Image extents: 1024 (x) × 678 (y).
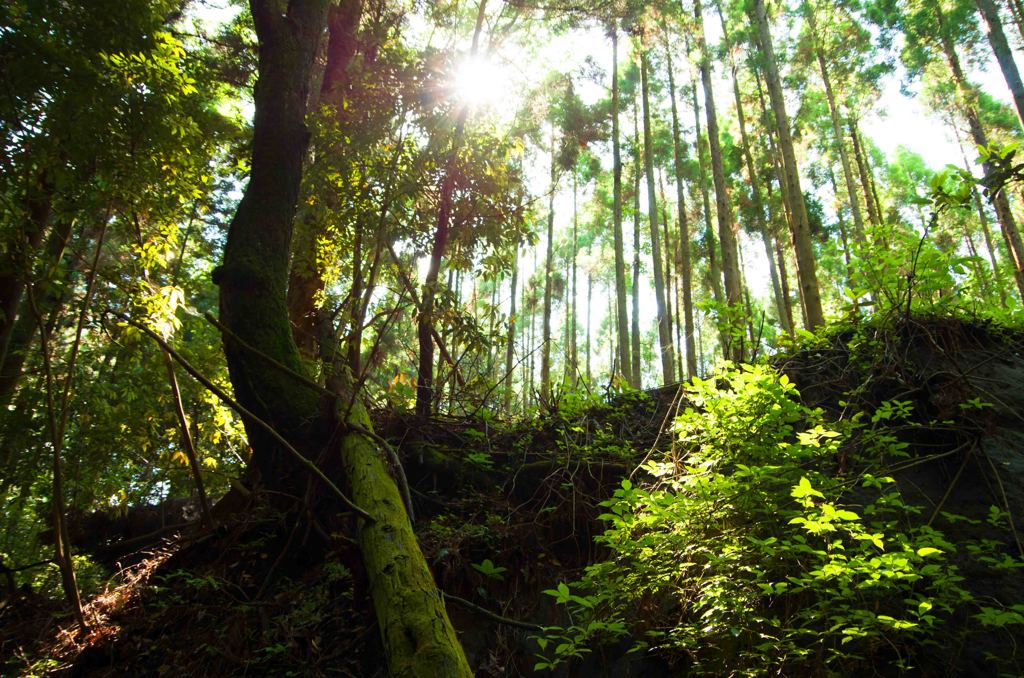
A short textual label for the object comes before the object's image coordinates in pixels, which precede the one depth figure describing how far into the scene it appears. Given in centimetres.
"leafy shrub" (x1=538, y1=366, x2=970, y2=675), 168
